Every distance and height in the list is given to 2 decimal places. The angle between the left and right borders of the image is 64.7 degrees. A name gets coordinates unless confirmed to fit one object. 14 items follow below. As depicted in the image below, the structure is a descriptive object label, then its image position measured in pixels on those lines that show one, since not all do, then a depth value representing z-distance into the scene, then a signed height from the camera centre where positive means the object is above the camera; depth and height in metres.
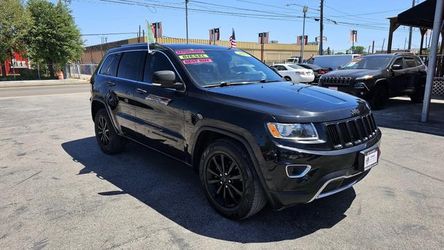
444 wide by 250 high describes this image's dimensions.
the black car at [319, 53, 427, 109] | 10.17 -0.57
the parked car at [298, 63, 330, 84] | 22.88 -0.72
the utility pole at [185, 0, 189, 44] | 37.99 +4.85
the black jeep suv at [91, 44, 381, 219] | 3.05 -0.66
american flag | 17.71 +0.98
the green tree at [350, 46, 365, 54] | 106.39 +3.14
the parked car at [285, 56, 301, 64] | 44.20 -0.12
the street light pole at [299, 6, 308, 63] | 43.83 +5.86
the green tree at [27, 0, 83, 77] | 32.53 +2.53
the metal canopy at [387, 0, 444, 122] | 8.43 +1.30
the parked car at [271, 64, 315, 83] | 20.73 -0.82
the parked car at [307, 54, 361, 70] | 26.24 -0.09
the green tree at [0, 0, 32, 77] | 29.80 +3.08
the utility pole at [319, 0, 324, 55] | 33.88 +3.04
